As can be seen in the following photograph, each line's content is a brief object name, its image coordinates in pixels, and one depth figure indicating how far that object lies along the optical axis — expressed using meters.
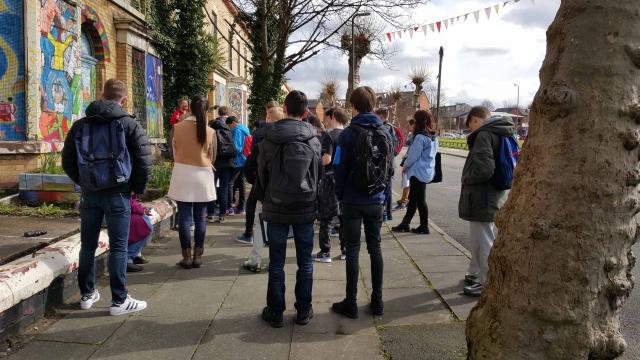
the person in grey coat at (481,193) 4.52
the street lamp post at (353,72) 22.92
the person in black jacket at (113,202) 3.92
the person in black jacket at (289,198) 3.84
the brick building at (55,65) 7.40
